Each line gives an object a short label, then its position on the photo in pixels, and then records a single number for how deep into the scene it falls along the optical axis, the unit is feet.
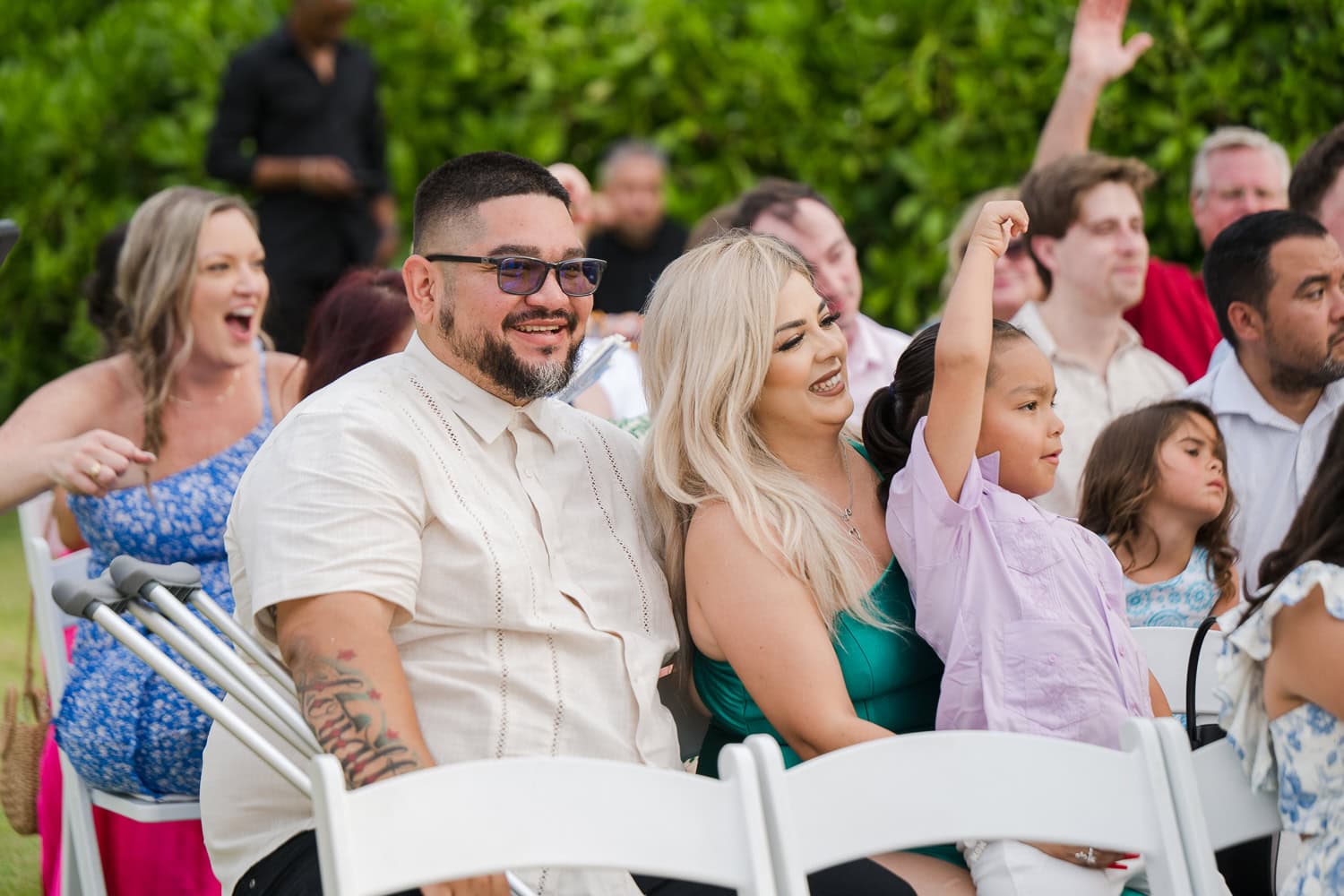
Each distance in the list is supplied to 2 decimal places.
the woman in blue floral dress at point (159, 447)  11.80
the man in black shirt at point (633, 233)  24.29
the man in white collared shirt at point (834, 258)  16.74
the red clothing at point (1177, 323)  18.01
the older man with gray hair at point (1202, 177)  18.06
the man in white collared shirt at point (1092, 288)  16.52
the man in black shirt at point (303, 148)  23.58
